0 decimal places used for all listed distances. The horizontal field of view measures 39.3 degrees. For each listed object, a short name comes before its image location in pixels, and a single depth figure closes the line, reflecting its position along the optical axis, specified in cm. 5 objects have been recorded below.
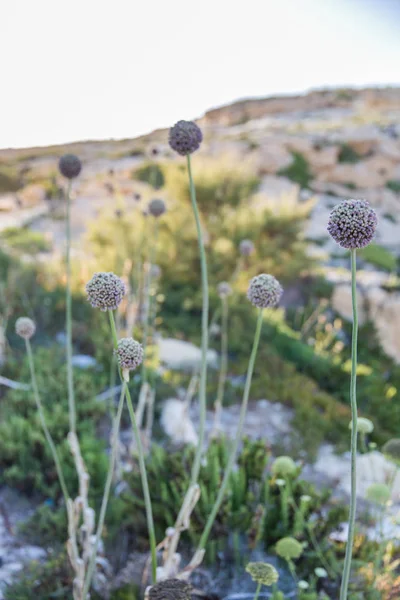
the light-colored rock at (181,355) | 429
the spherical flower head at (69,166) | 159
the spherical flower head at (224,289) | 272
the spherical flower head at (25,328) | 160
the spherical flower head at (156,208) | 207
